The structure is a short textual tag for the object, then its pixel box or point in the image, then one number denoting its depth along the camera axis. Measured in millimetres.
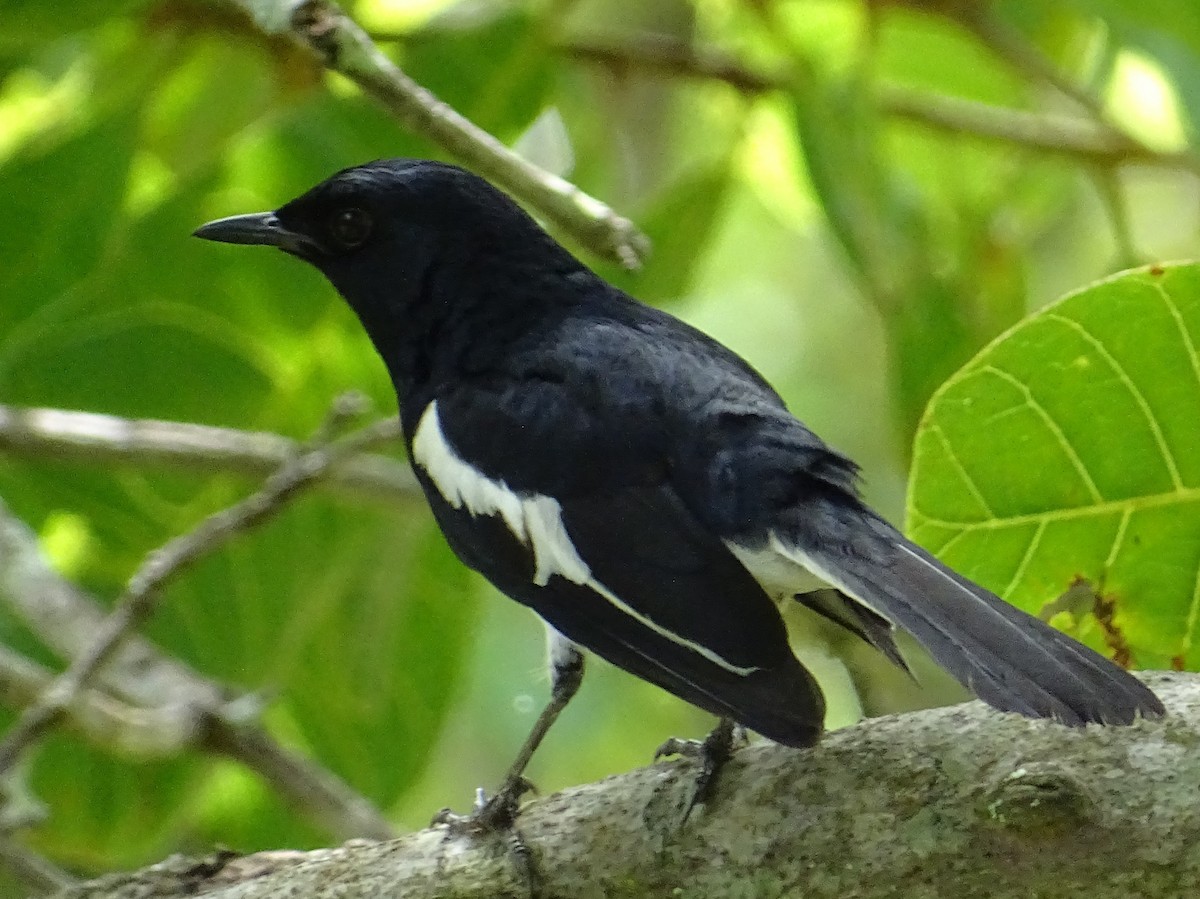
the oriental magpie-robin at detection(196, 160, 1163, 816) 3629
